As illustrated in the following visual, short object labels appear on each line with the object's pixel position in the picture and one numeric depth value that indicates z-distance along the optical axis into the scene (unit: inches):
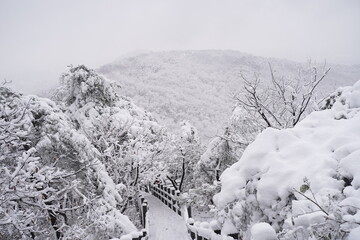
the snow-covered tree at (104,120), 452.4
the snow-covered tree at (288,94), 376.2
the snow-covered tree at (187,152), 842.8
